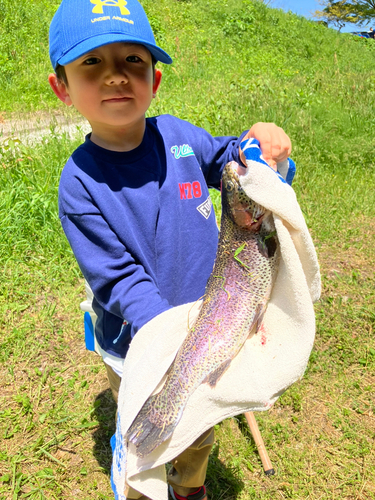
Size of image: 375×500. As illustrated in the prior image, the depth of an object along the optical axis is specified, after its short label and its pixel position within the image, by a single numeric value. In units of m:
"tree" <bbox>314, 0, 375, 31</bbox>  32.84
